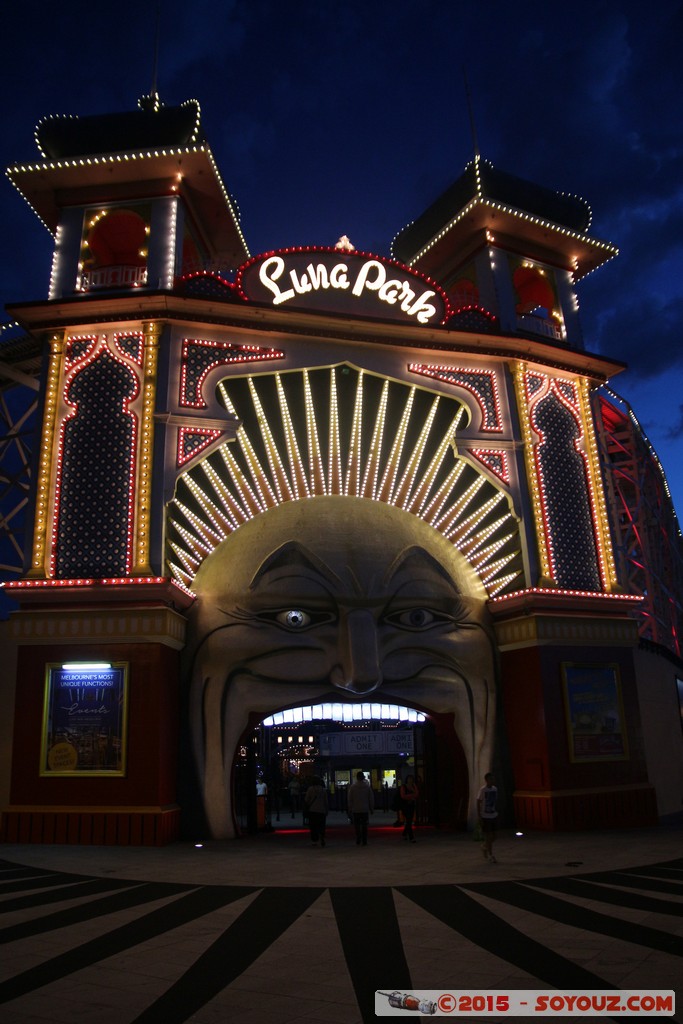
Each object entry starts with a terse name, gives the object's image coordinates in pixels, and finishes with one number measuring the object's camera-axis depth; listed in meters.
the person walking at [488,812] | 10.52
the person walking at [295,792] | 21.86
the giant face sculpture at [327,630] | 13.77
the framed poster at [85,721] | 13.03
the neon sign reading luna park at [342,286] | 16.94
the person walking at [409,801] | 13.59
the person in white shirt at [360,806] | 13.12
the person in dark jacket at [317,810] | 13.24
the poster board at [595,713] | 15.27
